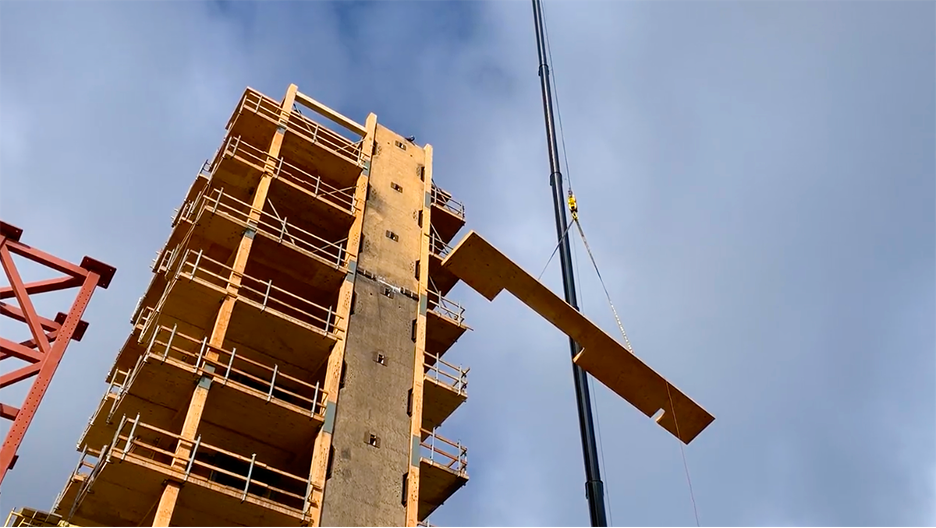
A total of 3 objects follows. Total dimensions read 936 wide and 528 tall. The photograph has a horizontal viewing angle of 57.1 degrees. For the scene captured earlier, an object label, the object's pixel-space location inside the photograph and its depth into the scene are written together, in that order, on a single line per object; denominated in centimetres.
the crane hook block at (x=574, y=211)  2996
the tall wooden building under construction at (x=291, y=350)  2250
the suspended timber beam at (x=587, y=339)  2534
